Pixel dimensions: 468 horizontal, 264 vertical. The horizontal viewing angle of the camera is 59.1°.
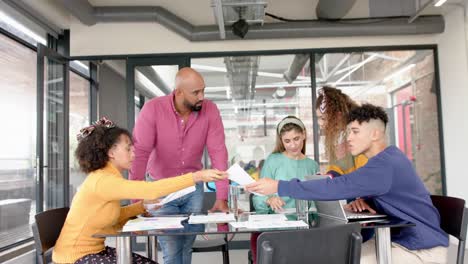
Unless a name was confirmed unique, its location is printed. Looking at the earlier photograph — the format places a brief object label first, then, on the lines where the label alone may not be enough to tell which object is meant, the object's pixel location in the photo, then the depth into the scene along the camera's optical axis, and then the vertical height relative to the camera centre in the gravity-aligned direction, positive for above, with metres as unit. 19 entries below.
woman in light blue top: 2.76 -0.04
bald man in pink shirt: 2.57 +0.13
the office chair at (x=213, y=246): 2.86 -0.65
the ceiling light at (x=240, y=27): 4.45 +1.36
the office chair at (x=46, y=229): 1.78 -0.32
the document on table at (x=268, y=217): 1.81 -0.30
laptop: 1.73 -0.28
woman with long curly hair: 2.59 +0.15
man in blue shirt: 1.74 -0.19
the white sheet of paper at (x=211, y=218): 1.80 -0.29
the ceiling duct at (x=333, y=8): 4.14 +1.49
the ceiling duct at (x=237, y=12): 3.83 +1.42
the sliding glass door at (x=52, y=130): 3.96 +0.30
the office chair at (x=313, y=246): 1.24 -0.30
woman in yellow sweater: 1.84 -0.21
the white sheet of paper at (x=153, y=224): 1.68 -0.29
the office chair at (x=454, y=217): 1.93 -0.34
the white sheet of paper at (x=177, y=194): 2.06 -0.20
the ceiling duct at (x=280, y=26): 4.57 +1.40
